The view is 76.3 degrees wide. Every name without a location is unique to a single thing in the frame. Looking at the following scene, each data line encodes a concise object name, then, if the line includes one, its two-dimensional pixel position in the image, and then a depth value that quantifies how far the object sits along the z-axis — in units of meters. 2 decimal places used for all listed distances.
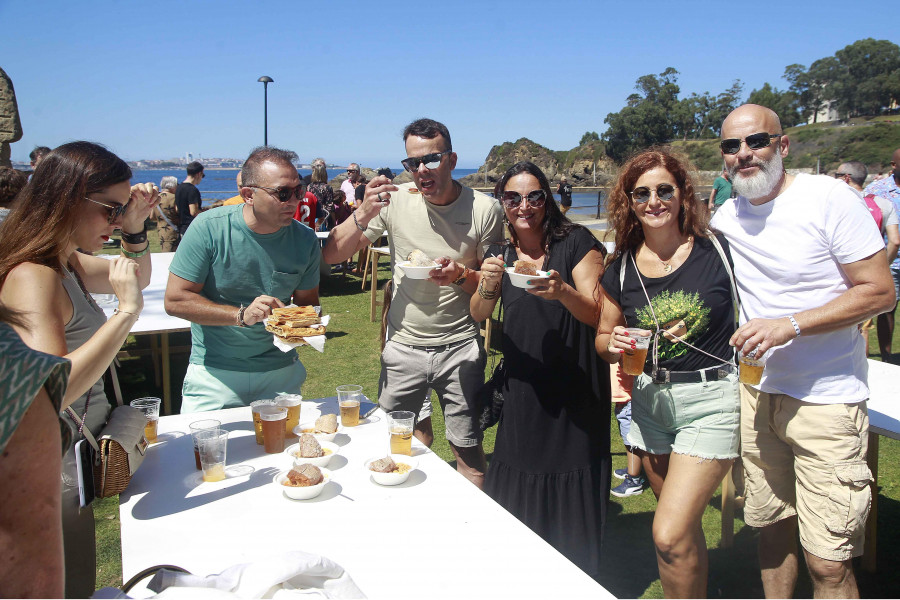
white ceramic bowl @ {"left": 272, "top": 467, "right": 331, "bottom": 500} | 2.10
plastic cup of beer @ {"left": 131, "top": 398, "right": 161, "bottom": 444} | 2.62
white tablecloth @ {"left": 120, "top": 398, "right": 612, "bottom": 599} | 1.67
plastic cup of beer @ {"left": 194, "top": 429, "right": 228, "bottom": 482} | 2.29
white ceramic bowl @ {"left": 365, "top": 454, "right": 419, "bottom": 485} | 2.22
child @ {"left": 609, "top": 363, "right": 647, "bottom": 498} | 4.24
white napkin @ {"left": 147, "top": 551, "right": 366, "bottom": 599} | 1.38
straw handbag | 2.08
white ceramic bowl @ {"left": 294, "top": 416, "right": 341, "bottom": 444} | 2.65
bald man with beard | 2.42
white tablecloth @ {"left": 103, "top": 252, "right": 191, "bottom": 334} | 5.15
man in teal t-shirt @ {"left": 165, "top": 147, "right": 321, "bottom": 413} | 2.97
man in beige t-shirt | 3.46
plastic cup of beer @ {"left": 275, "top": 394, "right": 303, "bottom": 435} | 2.75
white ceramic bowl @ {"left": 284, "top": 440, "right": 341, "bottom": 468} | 2.31
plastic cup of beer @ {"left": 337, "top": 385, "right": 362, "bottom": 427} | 2.83
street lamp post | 16.42
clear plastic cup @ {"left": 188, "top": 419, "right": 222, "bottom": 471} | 2.35
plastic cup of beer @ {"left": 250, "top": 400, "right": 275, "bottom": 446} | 2.63
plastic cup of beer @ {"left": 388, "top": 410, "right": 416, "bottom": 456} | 2.47
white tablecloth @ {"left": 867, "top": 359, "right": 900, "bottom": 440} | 2.84
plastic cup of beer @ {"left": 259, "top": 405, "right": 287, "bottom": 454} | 2.53
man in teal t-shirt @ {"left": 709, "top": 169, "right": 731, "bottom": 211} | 9.38
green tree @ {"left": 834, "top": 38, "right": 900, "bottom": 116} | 93.44
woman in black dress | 2.96
